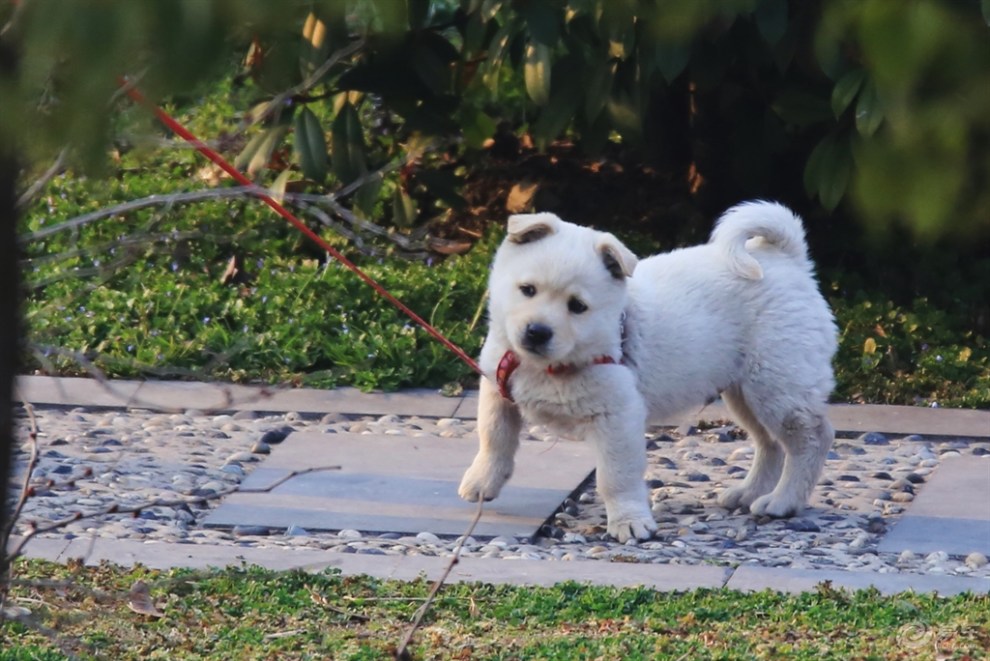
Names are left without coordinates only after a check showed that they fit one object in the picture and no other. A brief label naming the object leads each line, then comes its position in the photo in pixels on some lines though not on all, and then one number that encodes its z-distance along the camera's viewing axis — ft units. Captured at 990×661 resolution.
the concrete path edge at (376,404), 44.93
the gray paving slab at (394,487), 34.91
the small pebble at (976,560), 32.30
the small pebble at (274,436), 42.24
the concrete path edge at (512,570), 30.14
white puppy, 33.04
